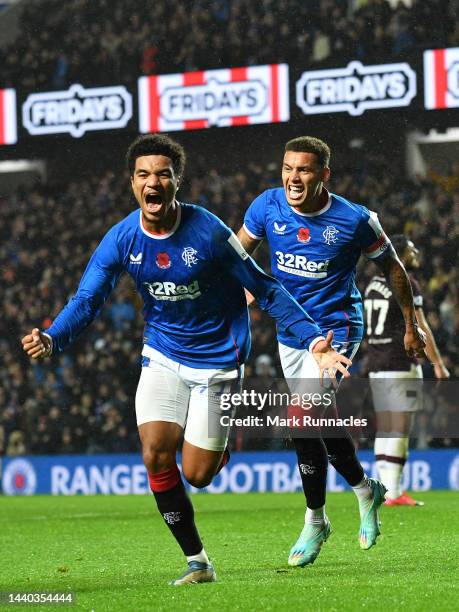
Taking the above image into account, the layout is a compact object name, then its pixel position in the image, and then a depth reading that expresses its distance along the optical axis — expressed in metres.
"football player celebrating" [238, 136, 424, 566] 12.58
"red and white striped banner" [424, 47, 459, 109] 32.31
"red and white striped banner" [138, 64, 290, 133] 34.44
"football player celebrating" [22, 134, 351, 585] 10.52
